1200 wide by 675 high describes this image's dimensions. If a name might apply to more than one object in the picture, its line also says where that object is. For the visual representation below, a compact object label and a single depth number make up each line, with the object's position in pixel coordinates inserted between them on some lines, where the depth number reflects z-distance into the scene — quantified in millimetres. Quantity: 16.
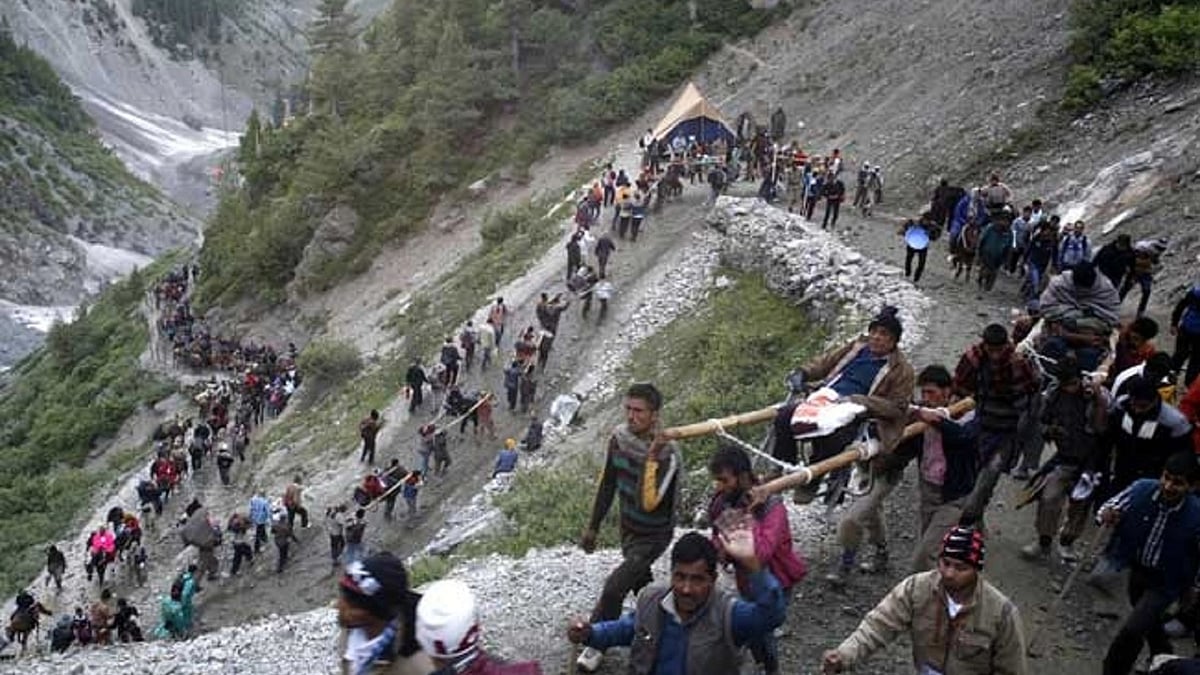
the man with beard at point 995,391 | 7445
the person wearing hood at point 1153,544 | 5984
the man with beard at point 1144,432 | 7086
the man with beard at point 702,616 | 4863
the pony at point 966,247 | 17562
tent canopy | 32500
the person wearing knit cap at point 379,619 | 4602
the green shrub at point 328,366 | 31734
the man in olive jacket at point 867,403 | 7348
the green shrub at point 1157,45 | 23156
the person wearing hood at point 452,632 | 4340
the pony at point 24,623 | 16984
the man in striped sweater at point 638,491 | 6363
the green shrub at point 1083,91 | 24781
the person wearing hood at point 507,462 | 18797
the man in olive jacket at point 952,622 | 4969
